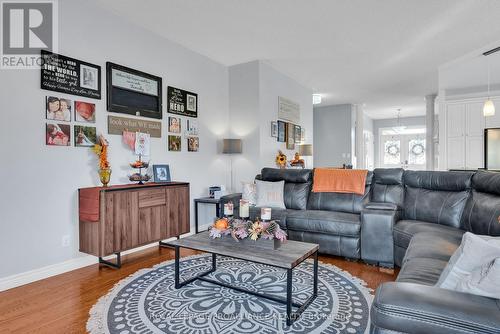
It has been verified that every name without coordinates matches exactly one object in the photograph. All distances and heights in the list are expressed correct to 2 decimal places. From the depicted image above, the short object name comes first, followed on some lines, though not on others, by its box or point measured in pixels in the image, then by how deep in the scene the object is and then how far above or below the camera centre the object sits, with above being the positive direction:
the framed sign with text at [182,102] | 4.12 +0.93
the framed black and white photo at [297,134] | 6.25 +0.67
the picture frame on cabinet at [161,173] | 3.78 -0.09
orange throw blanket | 3.63 -0.20
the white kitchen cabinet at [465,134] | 5.97 +0.62
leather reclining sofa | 1.15 -0.52
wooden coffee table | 1.94 -0.63
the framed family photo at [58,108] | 2.81 +0.57
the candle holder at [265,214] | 2.54 -0.42
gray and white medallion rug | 1.91 -1.03
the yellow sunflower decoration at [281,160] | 5.34 +0.09
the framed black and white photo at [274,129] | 5.36 +0.67
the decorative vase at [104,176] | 3.06 -0.10
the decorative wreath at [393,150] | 11.60 +0.59
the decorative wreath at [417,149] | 11.25 +0.61
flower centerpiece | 2.36 -0.53
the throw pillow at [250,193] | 3.96 -0.37
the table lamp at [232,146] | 4.79 +0.32
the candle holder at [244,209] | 2.68 -0.39
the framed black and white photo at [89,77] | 3.08 +0.95
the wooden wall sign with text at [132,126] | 3.38 +0.50
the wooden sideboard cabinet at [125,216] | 2.88 -0.53
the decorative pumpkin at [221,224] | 2.51 -0.50
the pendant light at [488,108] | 4.50 +0.86
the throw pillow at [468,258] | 1.13 -0.37
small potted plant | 3.07 +0.04
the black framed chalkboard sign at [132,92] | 3.37 +0.91
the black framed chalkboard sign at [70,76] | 2.80 +0.92
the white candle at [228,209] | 2.68 -0.40
